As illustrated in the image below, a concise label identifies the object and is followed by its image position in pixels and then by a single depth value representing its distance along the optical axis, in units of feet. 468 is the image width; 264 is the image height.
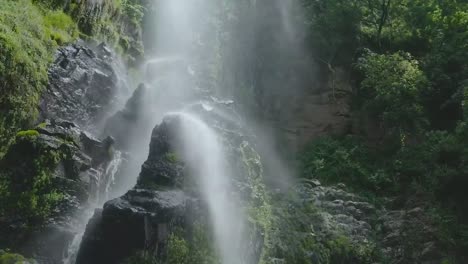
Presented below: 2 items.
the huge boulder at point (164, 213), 34.68
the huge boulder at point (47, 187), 36.01
